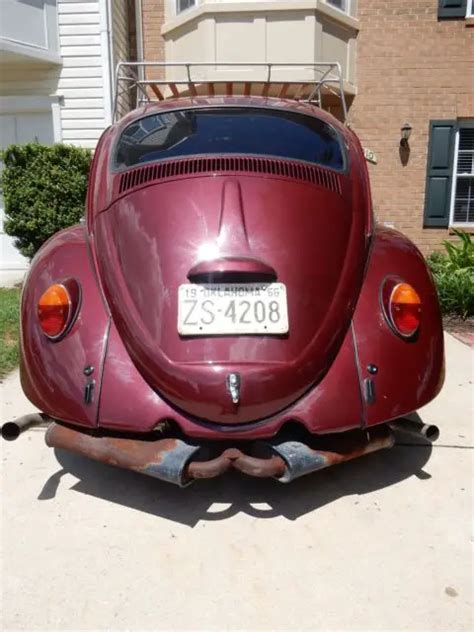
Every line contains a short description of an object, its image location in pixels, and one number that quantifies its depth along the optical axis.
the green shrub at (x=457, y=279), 6.36
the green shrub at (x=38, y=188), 7.30
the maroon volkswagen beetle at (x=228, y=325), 2.23
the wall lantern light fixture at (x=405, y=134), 9.30
